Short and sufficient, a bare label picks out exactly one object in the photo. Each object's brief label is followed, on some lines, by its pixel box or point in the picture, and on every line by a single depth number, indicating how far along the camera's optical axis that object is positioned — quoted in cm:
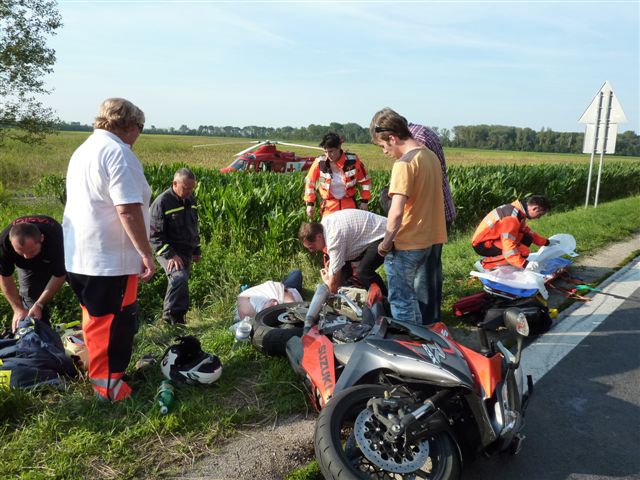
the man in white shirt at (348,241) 430
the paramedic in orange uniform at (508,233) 557
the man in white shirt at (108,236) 322
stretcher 518
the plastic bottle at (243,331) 425
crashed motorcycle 249
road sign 1324
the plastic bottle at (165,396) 327
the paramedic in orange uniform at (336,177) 625
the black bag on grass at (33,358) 353
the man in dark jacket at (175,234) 536
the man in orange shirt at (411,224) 386
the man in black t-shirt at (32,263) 407
